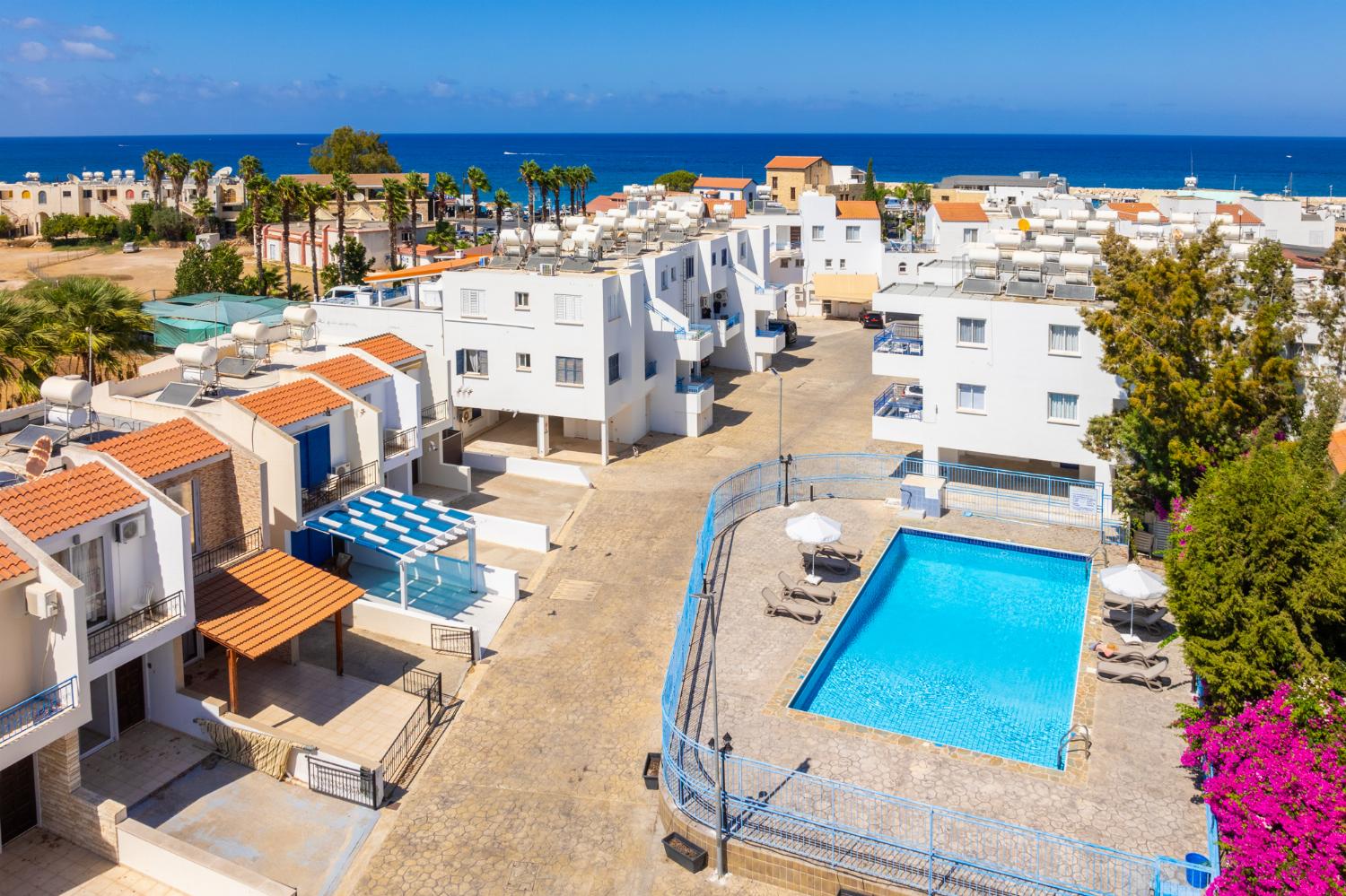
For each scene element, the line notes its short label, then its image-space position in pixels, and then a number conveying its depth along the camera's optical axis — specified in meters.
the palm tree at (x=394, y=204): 78.19
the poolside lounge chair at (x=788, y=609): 30.28
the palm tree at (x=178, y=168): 109.25
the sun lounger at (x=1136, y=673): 26.61
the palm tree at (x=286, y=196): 69.69
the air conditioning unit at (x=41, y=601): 21.23
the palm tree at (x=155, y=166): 113.50
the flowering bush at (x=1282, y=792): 16.41
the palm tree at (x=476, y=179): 88.19
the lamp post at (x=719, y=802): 20.53
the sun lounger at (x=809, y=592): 31.19
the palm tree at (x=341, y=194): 74.44
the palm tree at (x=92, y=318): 37.50
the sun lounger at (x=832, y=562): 33.81
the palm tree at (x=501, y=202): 86.68
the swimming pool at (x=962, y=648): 26.11
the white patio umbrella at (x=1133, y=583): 28.53
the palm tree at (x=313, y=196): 69.81
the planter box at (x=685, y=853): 20.95
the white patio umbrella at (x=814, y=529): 32.69
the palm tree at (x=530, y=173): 85.50
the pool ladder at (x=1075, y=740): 24.02
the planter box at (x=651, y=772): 23.62
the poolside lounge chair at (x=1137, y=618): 29.86
